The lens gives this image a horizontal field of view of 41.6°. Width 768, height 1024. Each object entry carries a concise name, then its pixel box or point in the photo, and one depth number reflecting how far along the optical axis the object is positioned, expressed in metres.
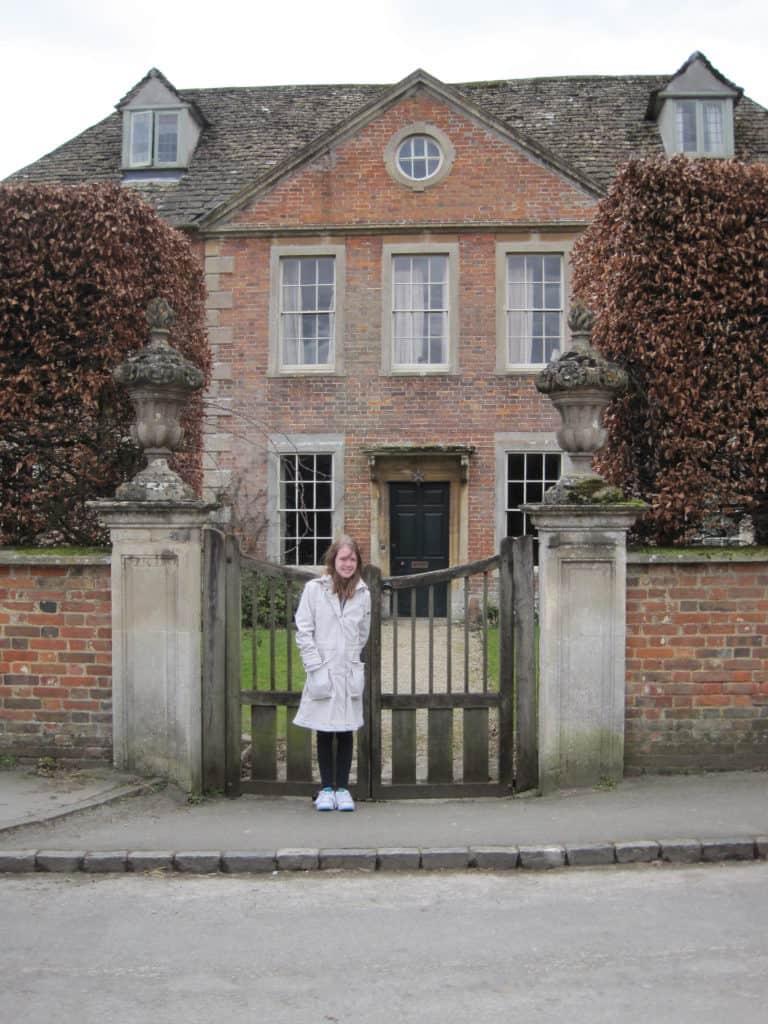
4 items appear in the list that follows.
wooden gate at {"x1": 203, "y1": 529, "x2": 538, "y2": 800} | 6.59
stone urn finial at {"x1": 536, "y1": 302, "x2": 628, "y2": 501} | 6.52
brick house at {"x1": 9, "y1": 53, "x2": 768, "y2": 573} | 16.75
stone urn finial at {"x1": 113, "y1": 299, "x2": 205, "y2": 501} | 6.61
